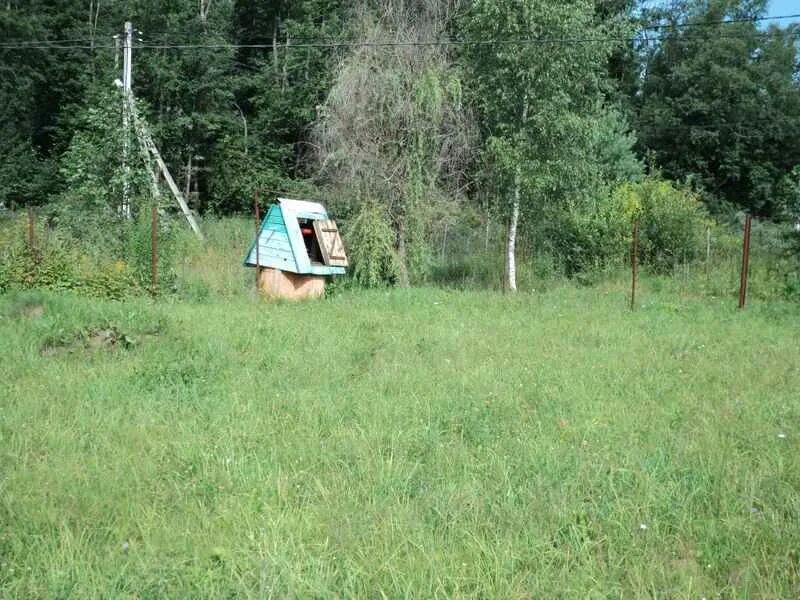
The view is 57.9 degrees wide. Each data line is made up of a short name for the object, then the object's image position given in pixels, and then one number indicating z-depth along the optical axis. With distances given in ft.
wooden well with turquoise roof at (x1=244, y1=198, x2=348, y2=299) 44.39
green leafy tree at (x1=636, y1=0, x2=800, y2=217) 115.55
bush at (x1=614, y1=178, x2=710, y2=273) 58.44
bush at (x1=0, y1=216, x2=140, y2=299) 39.81
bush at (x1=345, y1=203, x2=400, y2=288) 49.65
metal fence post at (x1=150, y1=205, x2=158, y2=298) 41.19
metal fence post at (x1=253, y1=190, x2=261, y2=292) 44.83
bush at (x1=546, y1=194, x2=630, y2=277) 59.57
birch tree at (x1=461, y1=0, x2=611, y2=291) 50.08
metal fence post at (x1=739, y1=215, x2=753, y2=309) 38.73
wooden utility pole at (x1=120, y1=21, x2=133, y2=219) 56.13
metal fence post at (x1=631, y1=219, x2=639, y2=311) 40.10
